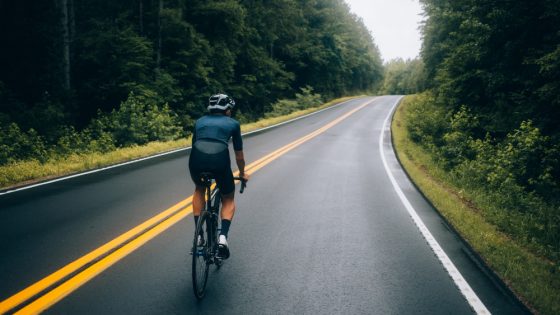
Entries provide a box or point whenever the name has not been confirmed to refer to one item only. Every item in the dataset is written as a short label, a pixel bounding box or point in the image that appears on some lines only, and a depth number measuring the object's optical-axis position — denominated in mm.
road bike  3920
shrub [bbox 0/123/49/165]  12992
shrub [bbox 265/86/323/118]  38969
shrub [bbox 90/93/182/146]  17156
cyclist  4254
